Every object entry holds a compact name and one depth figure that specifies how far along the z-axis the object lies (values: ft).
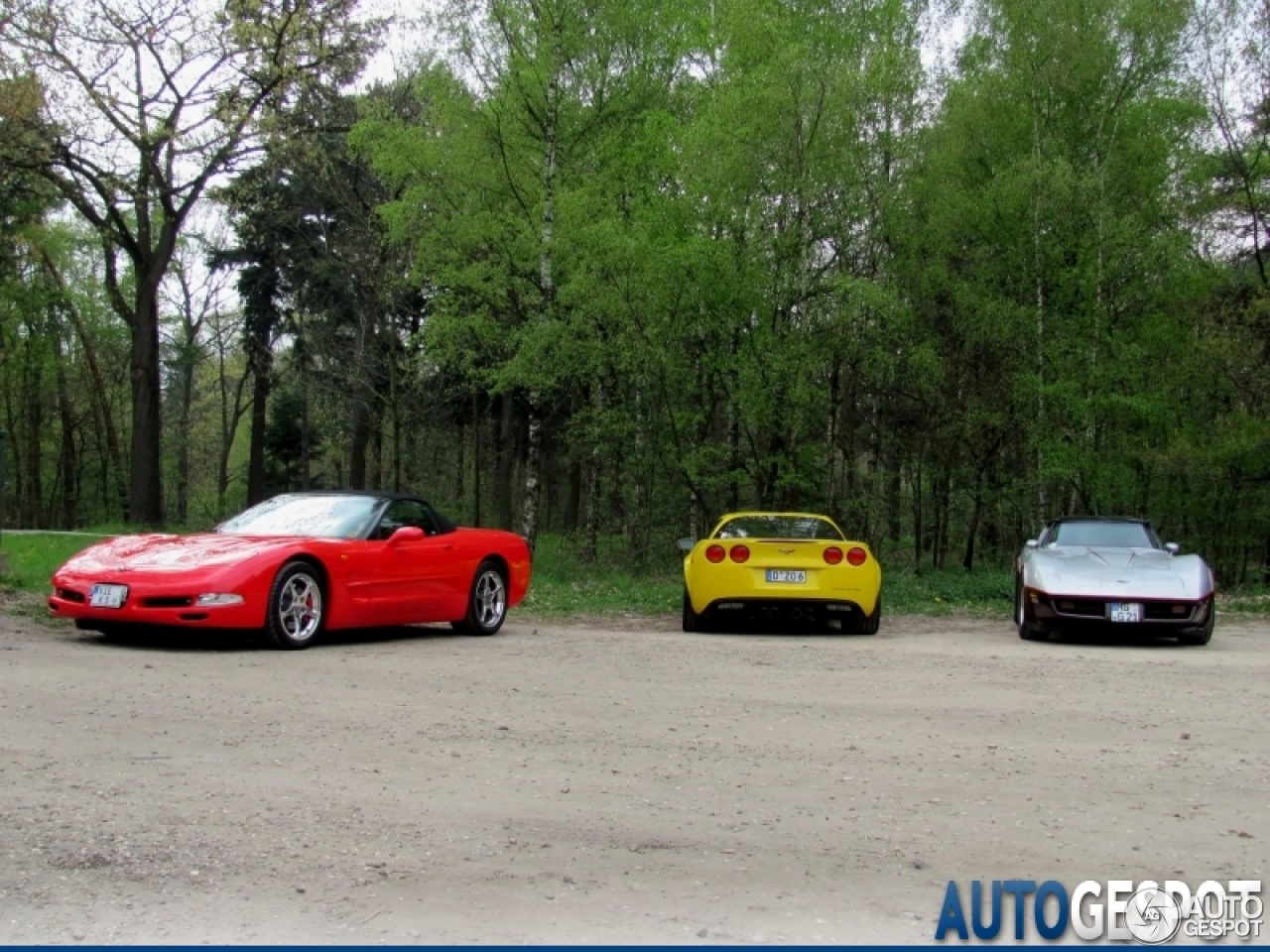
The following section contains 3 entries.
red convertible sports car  32.48
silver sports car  41.47
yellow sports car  42.68
